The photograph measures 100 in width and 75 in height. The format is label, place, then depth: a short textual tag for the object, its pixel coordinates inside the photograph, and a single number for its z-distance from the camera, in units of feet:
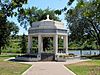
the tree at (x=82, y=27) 112.87
